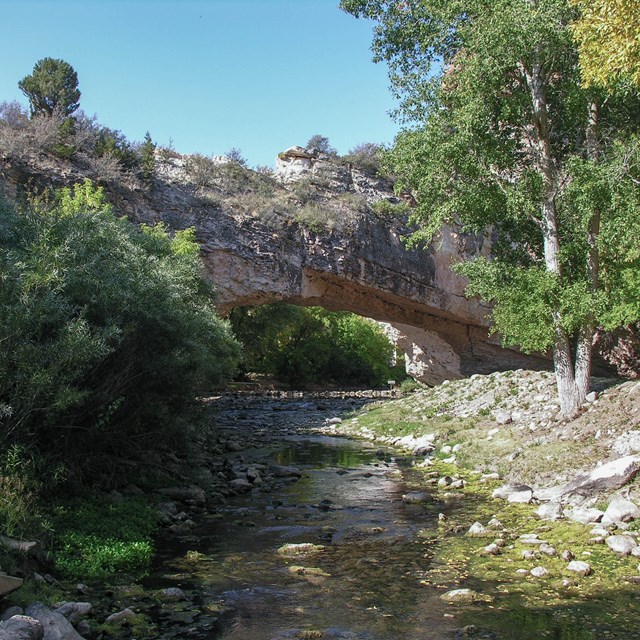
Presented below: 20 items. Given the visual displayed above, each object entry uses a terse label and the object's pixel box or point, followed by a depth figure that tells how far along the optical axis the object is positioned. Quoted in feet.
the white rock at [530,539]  27.50
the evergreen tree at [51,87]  99.71
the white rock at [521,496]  35.96
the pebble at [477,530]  29.48
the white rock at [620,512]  29.19
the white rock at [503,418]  53.98
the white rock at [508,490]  37.19
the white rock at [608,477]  32.86
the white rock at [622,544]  25.60
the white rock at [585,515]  29.96
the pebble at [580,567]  23.50
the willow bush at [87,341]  25.04
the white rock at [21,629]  15.70
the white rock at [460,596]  21.43
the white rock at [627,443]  36.73
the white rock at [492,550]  26.43
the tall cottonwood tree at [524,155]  45.42
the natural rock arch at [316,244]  93.76
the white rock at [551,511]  31.51
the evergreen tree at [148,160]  91.66
